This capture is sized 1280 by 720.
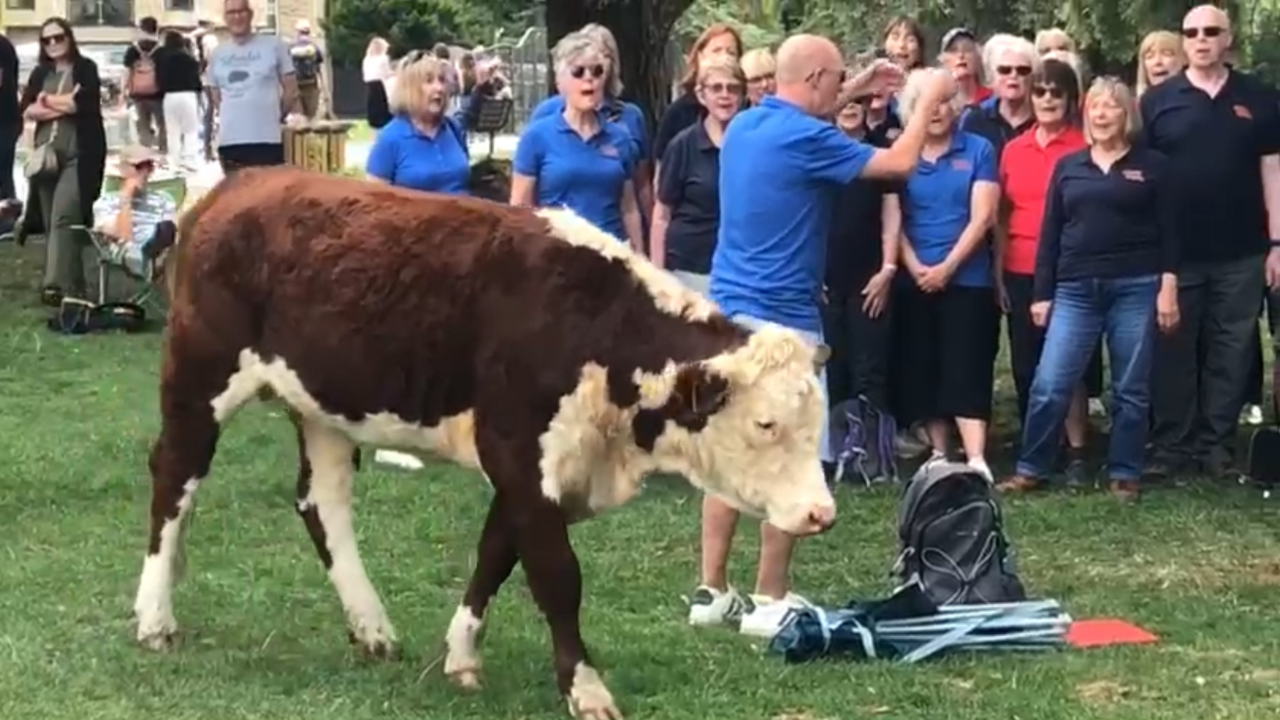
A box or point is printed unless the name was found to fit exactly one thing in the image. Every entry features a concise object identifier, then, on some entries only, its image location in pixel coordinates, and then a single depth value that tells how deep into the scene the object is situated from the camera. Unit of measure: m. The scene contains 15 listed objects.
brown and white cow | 6.44
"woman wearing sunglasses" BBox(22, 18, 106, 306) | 15.51
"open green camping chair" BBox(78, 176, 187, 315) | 15.16
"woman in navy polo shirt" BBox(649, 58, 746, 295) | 10.00
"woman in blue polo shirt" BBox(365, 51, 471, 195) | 10.03
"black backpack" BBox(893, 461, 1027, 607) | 7.69
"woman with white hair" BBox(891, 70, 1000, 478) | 10.05
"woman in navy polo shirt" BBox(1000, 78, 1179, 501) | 9.78
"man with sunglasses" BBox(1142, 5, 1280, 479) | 10.18
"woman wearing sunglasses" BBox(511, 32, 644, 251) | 9.67
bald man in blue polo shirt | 7.37
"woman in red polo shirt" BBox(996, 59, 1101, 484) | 10.25
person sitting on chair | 14.80
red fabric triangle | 7.45
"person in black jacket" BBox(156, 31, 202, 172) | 21.67
